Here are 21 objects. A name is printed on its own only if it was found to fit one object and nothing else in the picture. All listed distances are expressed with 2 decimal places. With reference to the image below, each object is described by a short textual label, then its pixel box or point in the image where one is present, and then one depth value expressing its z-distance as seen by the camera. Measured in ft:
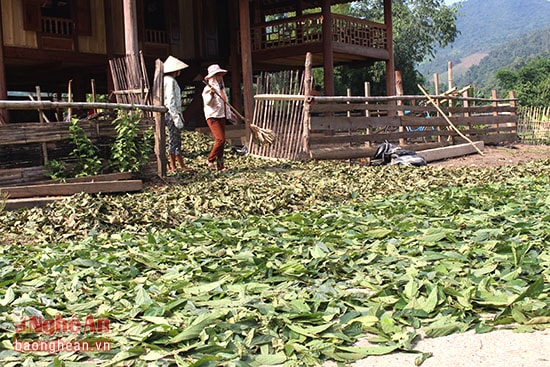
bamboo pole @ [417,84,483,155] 42.91
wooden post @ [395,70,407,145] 42.83
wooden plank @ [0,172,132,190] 22.53
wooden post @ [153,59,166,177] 27.53
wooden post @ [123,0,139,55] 32.91
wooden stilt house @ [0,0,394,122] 42.24
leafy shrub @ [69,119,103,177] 24.71
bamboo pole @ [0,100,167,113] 22.55
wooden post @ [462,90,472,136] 49.07
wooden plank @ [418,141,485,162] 38.56
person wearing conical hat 30.25
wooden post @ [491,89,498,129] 53.68
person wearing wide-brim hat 30.37
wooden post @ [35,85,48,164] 23.81
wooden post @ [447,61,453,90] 53.72
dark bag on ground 34.47
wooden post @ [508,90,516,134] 56.29
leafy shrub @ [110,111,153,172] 25.88
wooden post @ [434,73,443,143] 45.99
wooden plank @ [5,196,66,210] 20.49
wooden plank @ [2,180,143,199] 21.36
